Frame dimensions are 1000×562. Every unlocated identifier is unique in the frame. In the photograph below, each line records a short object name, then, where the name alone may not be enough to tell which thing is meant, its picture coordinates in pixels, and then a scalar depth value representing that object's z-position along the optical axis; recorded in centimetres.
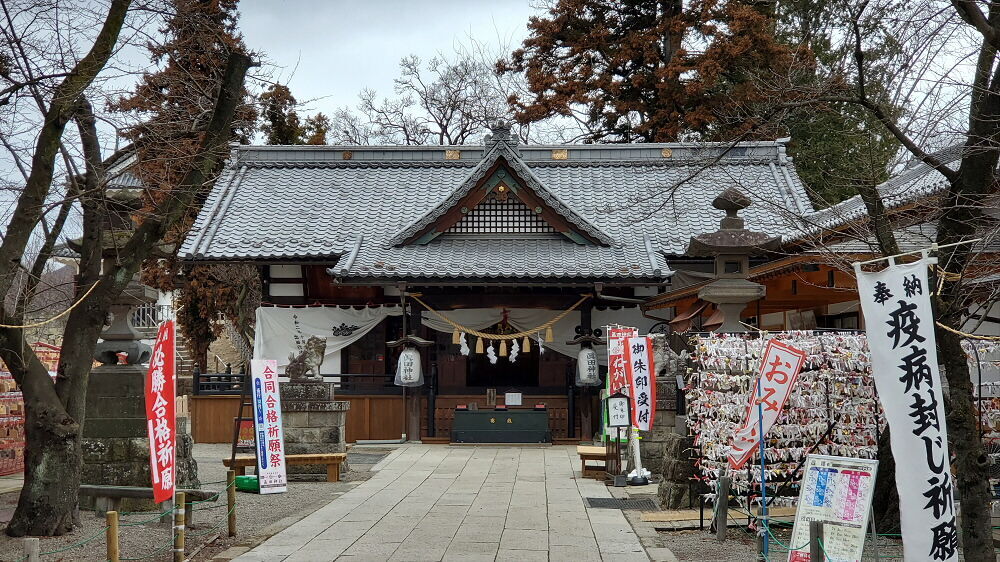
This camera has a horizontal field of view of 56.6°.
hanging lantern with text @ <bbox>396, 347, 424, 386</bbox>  1994
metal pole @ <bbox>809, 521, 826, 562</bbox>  684
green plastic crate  1353
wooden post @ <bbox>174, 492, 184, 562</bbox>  840
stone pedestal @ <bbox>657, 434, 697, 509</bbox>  1135
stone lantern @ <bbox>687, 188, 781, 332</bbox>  1160
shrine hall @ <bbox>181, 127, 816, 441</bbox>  2025
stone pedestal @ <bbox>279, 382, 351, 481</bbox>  1524
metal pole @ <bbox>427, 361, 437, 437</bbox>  2086
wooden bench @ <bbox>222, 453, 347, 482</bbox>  1389
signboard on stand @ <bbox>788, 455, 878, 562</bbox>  750
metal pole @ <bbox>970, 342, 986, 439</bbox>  981
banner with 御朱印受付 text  1398
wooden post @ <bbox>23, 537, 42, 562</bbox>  639
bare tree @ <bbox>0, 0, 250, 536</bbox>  914
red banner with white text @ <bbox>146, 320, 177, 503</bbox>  868
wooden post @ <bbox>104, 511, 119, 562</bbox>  730
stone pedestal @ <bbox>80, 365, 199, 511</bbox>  1116
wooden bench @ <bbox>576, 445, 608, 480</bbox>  1533
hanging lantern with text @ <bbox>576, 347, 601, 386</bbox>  2008
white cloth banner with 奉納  663
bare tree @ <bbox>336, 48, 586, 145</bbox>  3559
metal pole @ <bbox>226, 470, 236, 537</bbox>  1008
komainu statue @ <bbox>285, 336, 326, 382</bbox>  1575
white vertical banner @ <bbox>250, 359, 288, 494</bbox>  1259
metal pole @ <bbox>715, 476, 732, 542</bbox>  966
